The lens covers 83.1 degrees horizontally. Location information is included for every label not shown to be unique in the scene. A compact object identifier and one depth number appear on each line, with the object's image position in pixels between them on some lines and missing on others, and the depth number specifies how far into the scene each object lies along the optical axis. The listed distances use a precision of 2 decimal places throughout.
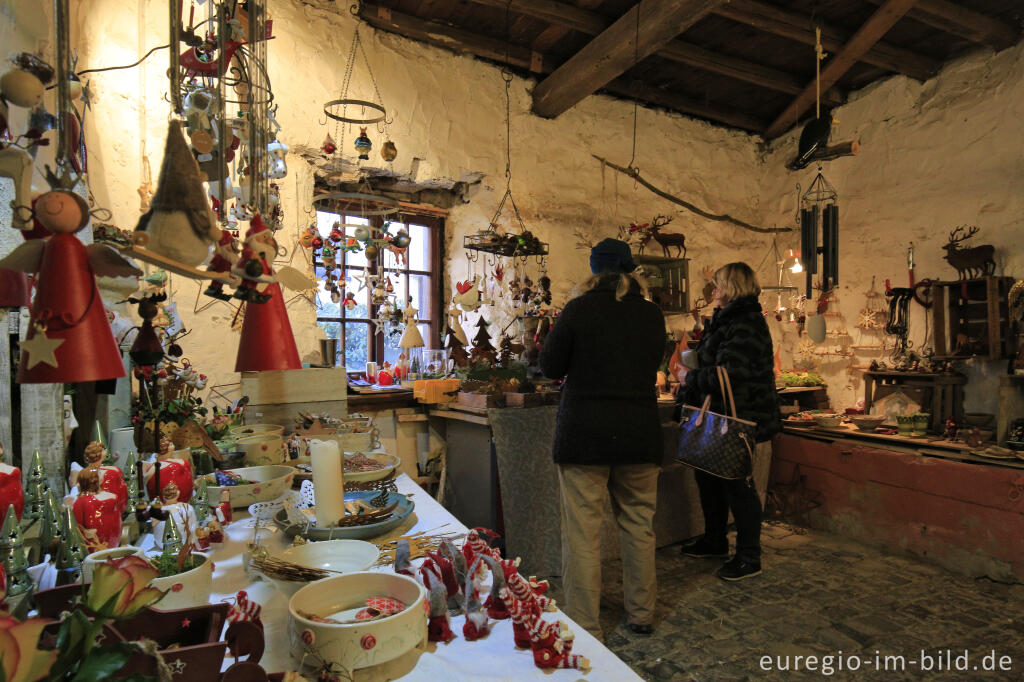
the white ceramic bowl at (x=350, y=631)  0.77
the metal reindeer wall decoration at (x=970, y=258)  3.74
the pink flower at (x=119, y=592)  0.47
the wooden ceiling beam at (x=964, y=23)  3.54
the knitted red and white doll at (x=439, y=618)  0.94
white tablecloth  0.84
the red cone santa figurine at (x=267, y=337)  1.06
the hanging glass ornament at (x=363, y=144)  2.88
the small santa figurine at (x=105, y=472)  1.16
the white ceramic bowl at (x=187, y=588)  0.87
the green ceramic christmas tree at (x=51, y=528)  1.01
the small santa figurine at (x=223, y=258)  0.75
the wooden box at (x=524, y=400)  3.05
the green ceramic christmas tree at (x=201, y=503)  1.39
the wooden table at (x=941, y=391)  3.63
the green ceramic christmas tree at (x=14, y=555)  0.83
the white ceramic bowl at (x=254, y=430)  2.26
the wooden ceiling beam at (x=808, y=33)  3.55
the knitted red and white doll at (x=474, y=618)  0.96
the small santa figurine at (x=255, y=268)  0.83
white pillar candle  1.36
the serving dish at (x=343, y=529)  1.32
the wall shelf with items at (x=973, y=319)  3.53
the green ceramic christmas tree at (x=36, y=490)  1.08
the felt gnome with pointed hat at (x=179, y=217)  0.66
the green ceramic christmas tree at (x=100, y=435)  1.31
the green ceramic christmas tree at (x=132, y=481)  1.31
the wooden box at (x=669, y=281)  4.49
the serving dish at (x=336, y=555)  1.10
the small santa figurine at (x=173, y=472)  1.44
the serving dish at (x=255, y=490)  1.54
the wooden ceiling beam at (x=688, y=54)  3.44
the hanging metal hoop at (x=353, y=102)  2.49
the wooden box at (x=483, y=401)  3.06
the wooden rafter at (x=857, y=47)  3.51
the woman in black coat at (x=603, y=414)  2.25
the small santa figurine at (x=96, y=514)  1.06
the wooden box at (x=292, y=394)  2.76
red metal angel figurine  0.61
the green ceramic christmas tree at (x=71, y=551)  0.96
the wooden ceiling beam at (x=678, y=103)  4.54
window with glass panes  3.59
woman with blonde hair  2.68
